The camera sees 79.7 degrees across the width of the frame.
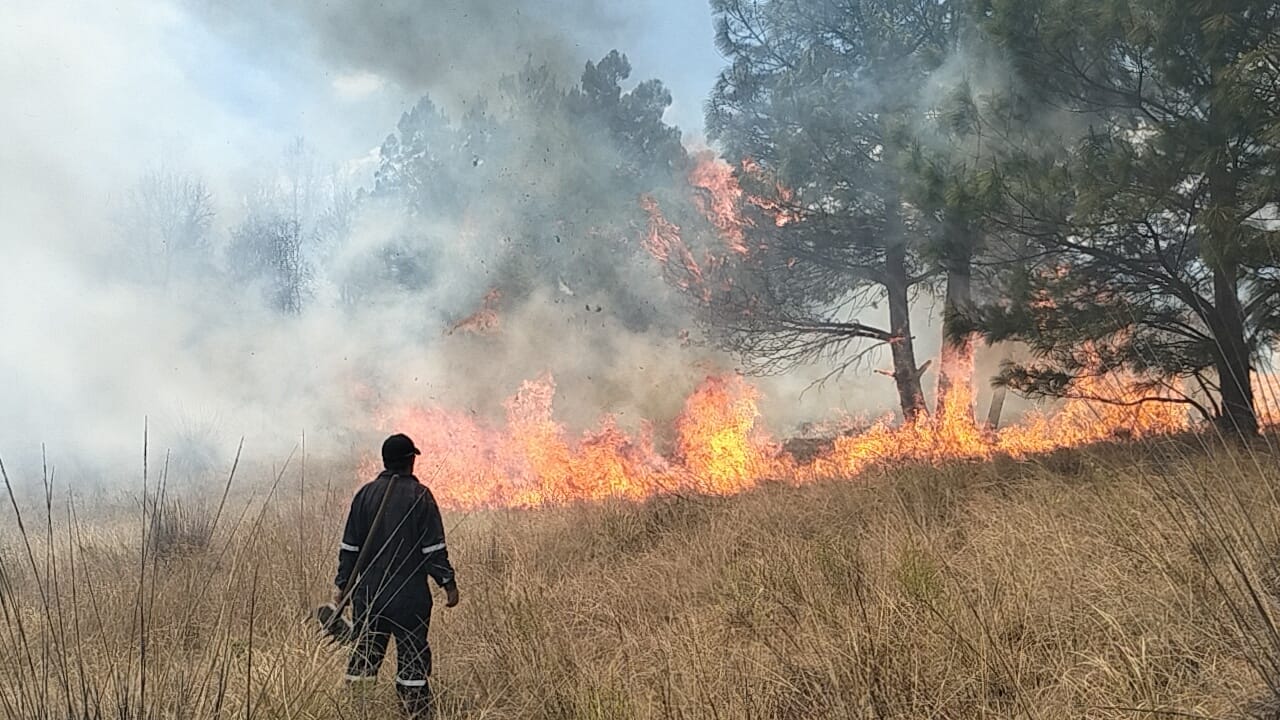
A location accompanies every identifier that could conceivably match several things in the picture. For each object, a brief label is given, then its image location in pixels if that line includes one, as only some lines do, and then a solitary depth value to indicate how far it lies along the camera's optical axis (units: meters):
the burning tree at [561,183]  15.04
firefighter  3.79
